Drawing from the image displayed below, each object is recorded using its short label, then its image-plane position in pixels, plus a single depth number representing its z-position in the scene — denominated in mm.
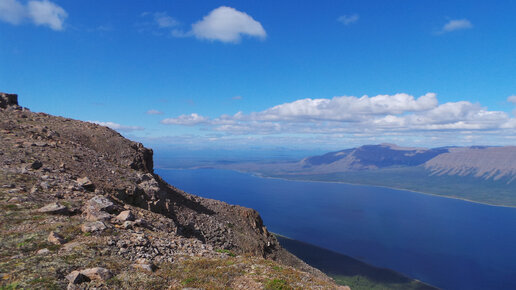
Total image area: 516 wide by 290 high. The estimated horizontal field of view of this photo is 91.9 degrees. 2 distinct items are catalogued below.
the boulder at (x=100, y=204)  18539
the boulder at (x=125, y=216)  18241
